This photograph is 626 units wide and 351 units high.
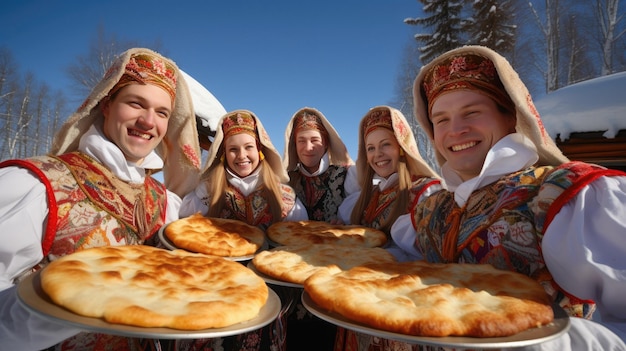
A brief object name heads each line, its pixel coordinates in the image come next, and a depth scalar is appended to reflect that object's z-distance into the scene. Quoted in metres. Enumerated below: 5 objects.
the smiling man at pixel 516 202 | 0.48
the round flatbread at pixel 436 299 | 0.40
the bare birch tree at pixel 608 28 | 10.69
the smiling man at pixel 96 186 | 0.56
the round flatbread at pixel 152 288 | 0.39
